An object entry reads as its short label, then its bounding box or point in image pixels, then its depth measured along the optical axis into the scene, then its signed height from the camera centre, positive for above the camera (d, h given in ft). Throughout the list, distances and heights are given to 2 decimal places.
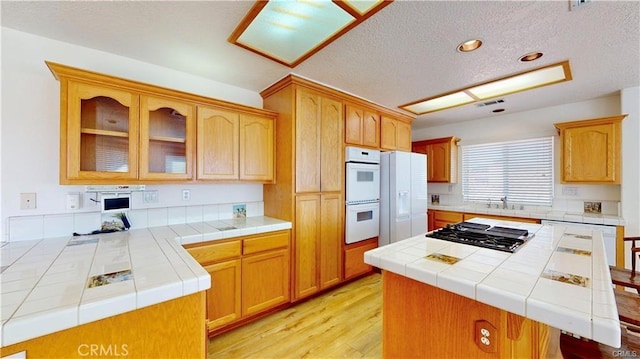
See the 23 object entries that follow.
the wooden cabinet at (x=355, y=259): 9.82 -3.18
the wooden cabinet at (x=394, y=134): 11.47 +2.23
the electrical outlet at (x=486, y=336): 3.34 -2.13
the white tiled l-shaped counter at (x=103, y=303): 2.76 -1.44
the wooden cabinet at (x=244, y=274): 6.53 -2.72
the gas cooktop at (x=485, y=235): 4.84 -1.23
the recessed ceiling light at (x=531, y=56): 6.72 +3.39
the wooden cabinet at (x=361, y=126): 9.94 +2.25
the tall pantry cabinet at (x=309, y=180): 8.29 +0.00
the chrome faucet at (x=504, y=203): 12.54 -1.16
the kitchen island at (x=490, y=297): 2.69 -1.38
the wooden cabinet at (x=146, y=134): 5.54 +1.22
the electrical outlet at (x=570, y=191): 10.89 -0.48
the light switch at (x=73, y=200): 6.27 -0.52
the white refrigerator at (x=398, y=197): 10.68 -0.73
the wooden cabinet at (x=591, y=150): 9.30 +1.18
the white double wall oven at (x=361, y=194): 9.78 -0.56
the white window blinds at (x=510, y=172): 11.70 +0.43
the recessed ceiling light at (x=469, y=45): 6.20 +3.43
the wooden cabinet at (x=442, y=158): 14.03 +1.24
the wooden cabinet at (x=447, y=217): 11.51 -1.87
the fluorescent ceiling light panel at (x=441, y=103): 10.21 +3.41
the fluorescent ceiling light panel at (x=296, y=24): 4.86 +3.42
